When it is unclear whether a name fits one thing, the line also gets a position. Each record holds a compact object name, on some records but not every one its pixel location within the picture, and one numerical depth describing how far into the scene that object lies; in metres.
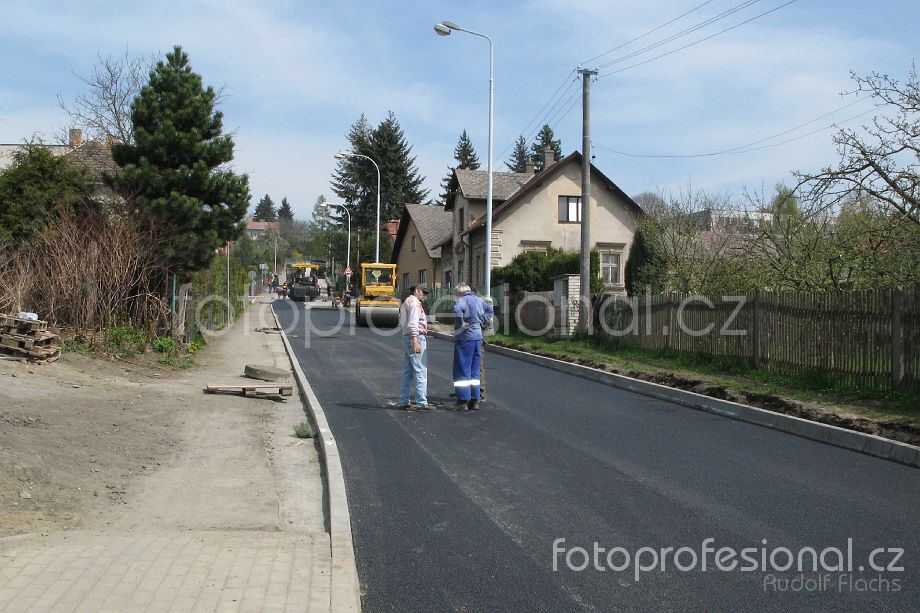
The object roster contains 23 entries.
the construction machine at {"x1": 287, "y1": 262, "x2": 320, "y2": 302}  63.97
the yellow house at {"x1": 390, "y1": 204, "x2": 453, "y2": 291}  49.62
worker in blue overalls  11.30
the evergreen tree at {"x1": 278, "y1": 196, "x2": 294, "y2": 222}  178.06
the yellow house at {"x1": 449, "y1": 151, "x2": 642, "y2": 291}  38.66
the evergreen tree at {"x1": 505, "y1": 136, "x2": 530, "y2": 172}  97.44
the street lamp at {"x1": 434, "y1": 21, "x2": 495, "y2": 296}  24.91
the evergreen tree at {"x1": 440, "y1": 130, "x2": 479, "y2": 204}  91.36
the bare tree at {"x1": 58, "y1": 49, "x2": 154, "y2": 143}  24.55
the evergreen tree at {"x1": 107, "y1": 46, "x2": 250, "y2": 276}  17.00
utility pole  21.55
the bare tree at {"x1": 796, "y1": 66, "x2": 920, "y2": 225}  11.59
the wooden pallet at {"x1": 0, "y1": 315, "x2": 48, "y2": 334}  12.72
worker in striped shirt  11.12
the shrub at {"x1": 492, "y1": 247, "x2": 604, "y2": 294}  34.54
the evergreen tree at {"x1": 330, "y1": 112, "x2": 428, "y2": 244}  71.44
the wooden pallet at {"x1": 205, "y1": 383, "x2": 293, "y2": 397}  12.10
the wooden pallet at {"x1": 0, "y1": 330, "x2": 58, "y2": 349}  12.30
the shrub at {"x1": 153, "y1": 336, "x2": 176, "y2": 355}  16.17
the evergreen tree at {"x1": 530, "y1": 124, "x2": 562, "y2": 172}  91.81
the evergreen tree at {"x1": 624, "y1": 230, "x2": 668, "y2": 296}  26.67
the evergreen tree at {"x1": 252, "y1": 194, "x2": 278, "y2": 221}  184.00
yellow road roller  32.59
